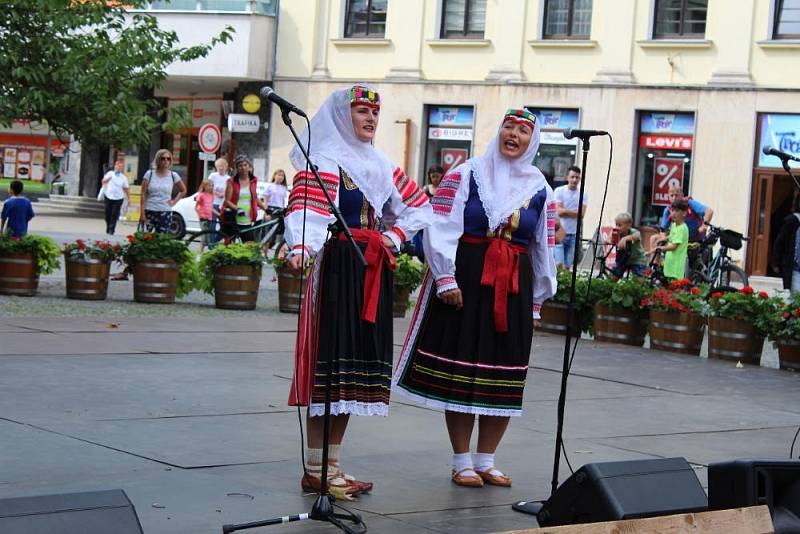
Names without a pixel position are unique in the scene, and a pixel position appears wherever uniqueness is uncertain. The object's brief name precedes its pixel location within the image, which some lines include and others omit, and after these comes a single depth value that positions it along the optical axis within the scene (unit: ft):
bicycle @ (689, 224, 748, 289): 65.67
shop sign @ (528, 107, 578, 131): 103.40
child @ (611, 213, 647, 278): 63.16
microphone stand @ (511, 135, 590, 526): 21.22
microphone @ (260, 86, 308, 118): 19.29
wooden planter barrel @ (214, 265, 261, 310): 50.83
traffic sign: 109.29
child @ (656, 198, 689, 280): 59.41
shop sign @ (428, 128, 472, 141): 107.86
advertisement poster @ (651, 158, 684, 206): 98.99
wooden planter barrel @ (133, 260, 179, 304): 50.06
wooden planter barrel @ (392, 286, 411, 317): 51.67
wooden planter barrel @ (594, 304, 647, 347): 47.26
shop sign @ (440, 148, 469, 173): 108.27
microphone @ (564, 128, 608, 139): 22.39
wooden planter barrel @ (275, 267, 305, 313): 50.90
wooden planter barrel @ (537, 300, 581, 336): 48.98
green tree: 50.98
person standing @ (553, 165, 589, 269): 64.13
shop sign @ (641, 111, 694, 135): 98.63
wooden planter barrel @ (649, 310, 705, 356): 45.52
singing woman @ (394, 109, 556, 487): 23.24
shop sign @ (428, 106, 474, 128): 107.96
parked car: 98.68
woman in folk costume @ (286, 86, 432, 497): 21.50
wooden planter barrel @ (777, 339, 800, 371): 42.86
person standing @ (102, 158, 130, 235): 96.53
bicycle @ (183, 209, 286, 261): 72.20
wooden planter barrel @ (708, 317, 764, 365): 44.14
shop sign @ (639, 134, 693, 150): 98.63
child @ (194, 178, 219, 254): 84.17
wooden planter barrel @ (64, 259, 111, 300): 49.80
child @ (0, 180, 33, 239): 54.85
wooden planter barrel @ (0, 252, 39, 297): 49.34
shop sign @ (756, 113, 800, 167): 93.76
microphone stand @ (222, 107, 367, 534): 18.98
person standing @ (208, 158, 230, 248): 79.15
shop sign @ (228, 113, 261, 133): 115.65
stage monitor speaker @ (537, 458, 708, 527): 16.66
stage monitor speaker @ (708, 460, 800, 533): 17.19
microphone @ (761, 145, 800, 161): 27.37
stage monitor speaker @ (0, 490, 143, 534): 12.38
